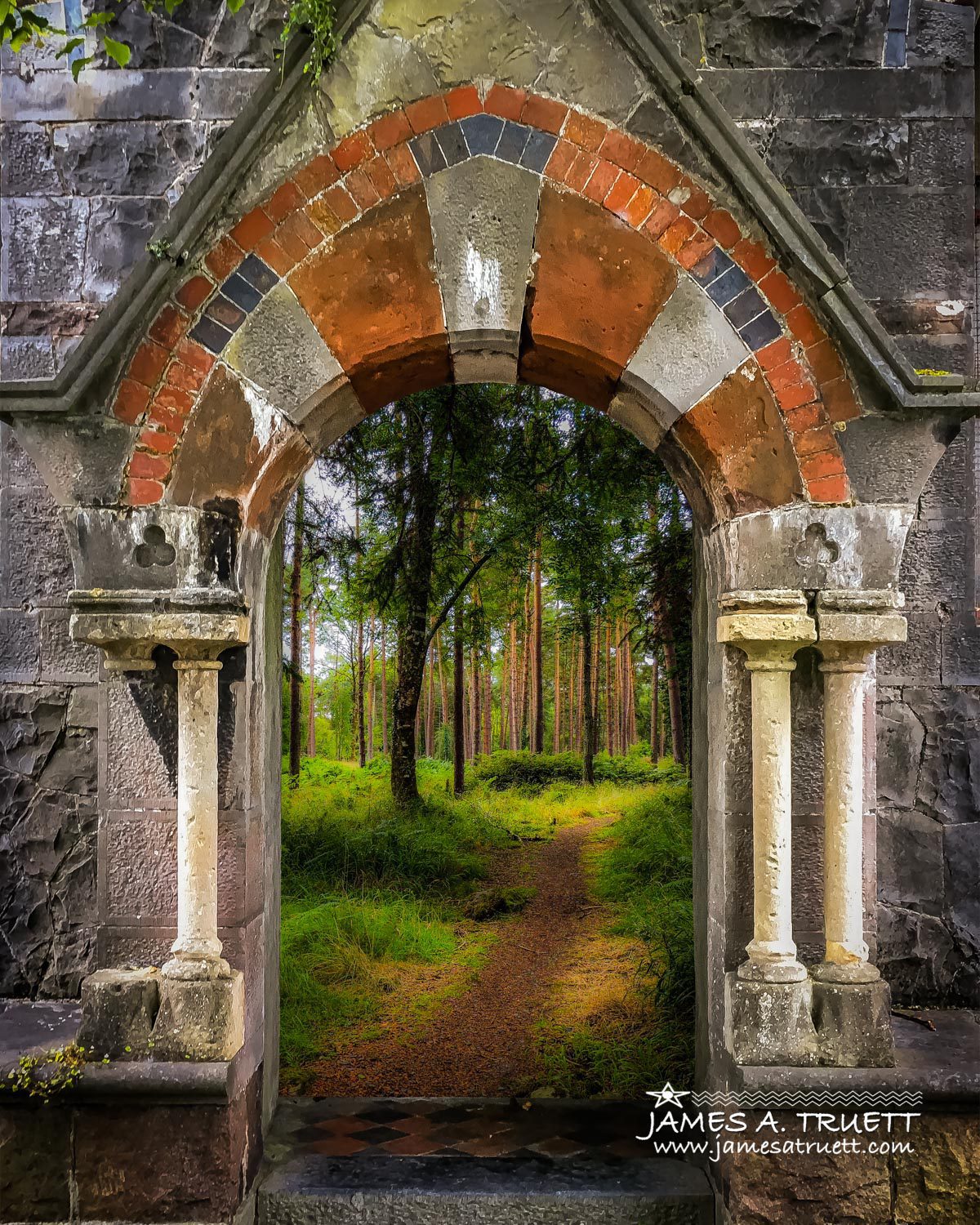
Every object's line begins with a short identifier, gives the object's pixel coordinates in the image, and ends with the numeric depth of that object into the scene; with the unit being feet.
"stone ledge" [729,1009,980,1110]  7.97
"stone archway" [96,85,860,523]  8.62
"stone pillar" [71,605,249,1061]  8.35
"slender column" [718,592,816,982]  8.35
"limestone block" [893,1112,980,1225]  8.14
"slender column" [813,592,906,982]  8.32
